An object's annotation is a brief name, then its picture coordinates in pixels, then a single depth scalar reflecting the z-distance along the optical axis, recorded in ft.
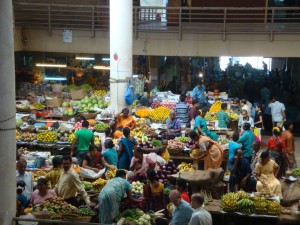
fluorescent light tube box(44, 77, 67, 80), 68.94
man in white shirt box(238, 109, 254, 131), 46.83
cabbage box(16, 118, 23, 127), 46.55
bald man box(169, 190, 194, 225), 24.71
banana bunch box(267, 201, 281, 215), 28.37
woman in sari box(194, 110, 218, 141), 43.09
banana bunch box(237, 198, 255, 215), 28.46
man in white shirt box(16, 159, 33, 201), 29.32
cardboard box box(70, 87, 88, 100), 59.16
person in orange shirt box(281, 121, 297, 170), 39.14
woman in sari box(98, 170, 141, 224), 26.71
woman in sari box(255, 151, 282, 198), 32.17
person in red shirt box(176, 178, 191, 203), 26.94
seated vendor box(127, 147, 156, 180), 32.73
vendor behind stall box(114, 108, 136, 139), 44.80
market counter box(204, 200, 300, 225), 28.35
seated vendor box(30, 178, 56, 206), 28.25
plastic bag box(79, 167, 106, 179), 32.89
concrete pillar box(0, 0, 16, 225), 24.35
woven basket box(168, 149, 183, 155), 41.55
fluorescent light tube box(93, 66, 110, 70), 67.67
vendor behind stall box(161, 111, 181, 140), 44.57
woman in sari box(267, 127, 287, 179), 38.96
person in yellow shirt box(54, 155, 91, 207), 28.53
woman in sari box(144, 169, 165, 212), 28.45
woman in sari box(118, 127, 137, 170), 36.04
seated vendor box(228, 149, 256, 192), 32.94
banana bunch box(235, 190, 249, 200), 29.05
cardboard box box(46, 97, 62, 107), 55.98
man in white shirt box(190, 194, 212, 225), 23.12
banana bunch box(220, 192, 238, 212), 28.50
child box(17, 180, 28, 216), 27.59
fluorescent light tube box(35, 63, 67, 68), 67.92
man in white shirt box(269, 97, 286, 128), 54.03
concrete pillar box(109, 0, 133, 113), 49.32
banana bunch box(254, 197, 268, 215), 28.40
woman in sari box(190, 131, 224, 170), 35.45
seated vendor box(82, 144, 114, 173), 34.09
